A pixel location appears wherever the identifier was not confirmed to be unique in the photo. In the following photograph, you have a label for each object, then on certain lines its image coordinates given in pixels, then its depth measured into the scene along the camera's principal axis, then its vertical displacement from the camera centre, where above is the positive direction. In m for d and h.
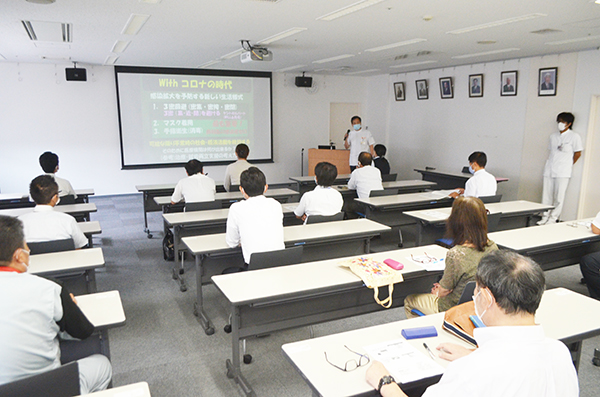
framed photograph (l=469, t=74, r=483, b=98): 8.19 +0.88
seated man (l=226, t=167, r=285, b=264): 3.01 -0.66
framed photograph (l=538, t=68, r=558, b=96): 6.93 +0.80
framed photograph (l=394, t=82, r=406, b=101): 10.18 +0.96
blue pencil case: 1.88 -0.93
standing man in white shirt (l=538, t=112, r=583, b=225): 6.50 -0.50
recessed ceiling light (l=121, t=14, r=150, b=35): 4.45 +1.23
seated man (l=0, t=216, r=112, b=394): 1.53 -0.72
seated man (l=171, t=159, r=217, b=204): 4.97 -0.69
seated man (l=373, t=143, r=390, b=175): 7.35 -0.56
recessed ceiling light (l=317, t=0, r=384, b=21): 3.88 +1.21
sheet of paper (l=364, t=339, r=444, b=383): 1.60 -0.94
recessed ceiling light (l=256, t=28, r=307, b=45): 5.12 +1.24
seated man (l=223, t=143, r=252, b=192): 5.86 -0.53
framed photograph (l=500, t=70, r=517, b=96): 7.56 +0.86
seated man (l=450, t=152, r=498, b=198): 5.02 -0.64
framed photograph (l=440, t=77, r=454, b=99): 8.87 +0.91
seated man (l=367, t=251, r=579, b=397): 1.14 -0.62
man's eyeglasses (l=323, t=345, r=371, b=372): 1.65 -0.95
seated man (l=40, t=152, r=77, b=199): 4.68 -0.38
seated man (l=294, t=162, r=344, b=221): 4.14 -0.69
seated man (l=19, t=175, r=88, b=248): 3.09 -0.67
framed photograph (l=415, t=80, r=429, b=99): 9.51 +0.93
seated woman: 2.33 -0.68
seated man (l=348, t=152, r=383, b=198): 5.74 -0.67
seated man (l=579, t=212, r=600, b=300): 3.71 -1.27
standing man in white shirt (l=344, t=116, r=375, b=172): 8.98 -0.27
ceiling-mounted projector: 5.96 +1.09
